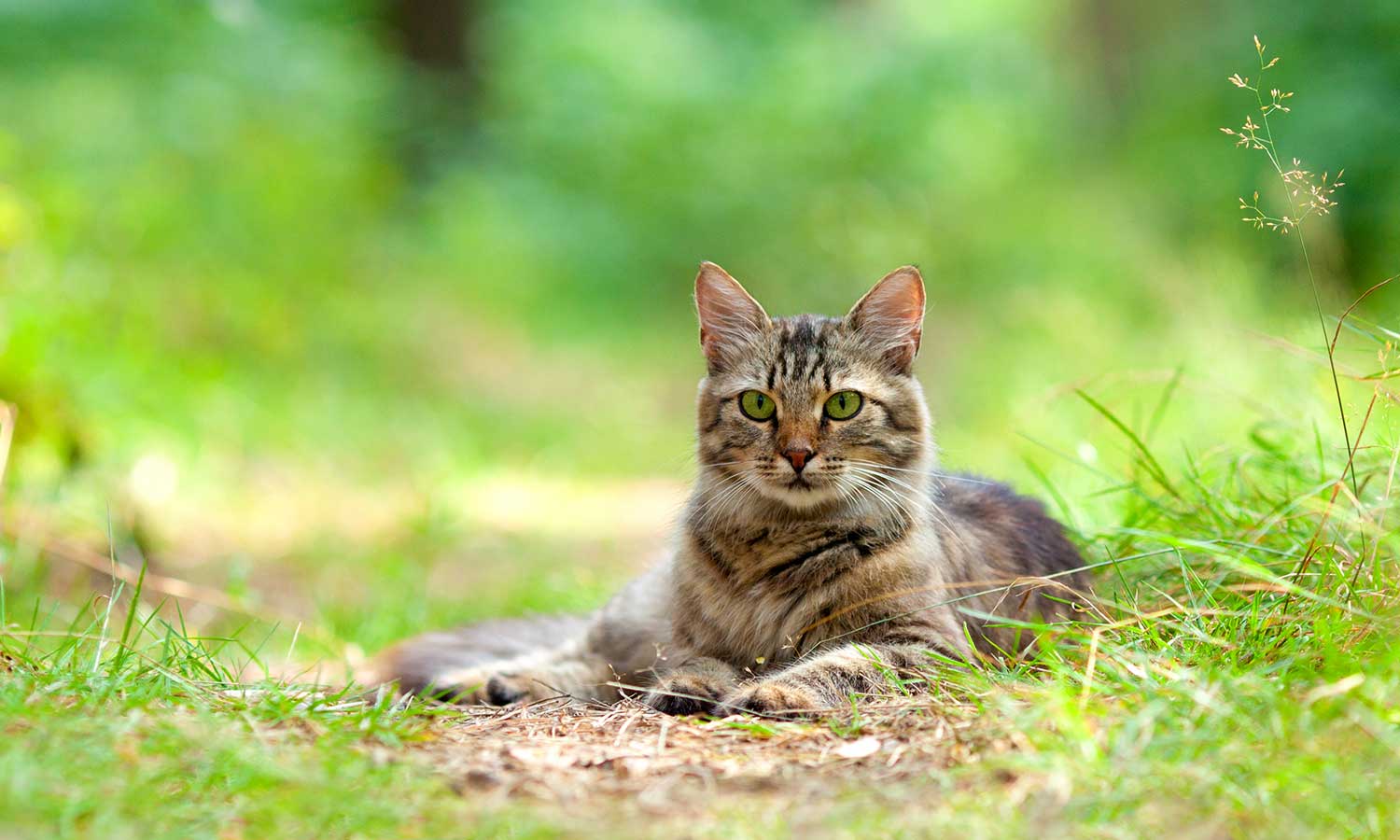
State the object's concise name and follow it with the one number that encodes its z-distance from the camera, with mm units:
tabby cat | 3008
